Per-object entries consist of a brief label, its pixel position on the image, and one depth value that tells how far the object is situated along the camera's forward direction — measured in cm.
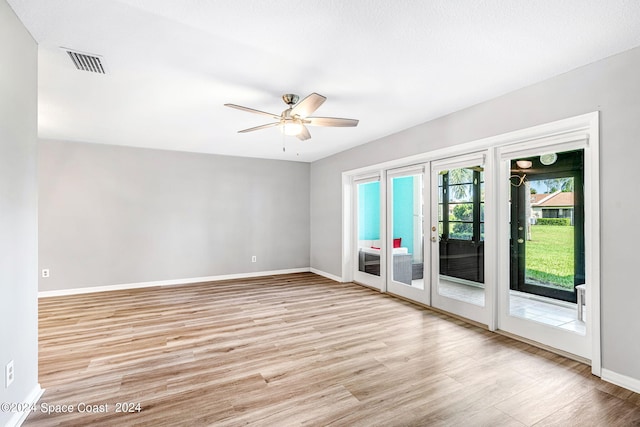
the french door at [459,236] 385
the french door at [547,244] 286
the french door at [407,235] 452
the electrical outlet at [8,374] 182
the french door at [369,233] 539
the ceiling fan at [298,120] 296
